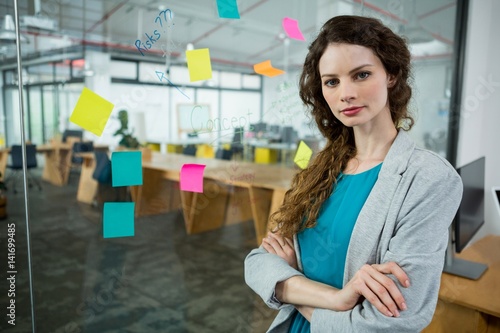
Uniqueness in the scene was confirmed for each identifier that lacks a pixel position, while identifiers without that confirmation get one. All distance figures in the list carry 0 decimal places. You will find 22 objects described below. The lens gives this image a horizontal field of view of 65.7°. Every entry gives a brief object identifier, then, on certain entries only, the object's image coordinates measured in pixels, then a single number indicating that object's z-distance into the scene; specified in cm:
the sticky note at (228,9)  152
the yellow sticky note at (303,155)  187
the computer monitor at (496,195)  186
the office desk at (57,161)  212
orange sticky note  213
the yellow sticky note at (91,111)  144
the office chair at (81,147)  208
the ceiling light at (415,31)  319
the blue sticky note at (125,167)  153
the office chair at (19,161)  169
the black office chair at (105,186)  174
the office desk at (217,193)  253
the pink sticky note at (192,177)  171
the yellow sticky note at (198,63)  155
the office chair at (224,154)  255
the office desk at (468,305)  149
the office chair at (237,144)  201
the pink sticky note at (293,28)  196
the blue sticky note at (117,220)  154
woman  78
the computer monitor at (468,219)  164
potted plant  197
